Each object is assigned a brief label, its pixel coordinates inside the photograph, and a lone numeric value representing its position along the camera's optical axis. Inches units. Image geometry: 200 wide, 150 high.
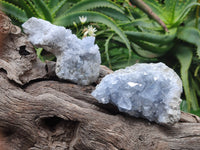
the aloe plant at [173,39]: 46.6
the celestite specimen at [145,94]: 33.9
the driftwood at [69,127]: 33.6
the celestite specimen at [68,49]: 35.8
